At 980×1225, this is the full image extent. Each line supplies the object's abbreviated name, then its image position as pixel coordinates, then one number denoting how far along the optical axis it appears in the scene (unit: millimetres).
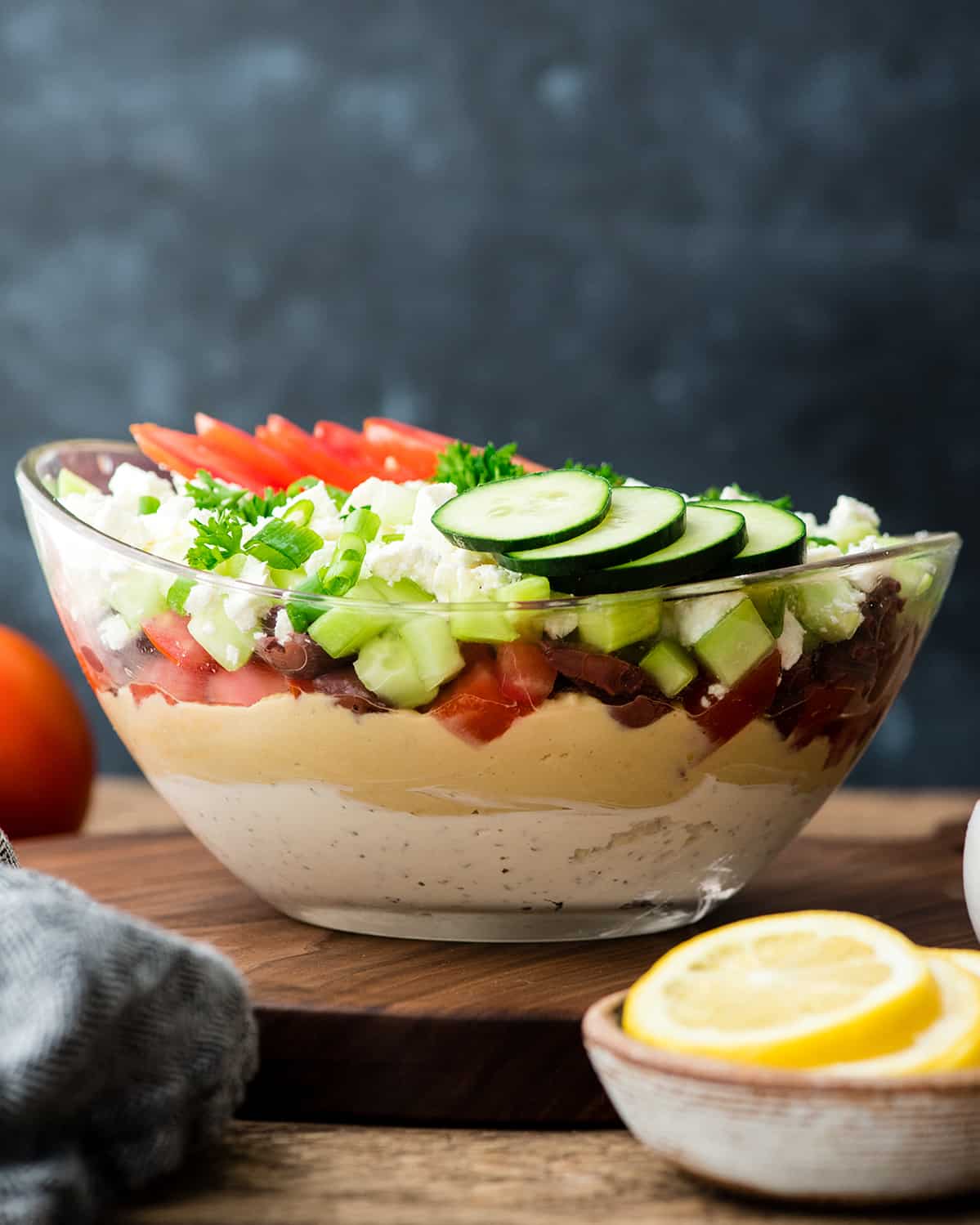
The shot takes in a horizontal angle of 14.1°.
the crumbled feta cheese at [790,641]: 933
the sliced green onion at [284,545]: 934
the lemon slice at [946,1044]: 830
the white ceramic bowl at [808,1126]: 822
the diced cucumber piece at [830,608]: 935
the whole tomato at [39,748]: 1153
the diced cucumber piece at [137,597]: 944
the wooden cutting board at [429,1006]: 904
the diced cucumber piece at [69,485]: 1037
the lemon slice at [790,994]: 831
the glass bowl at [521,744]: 920
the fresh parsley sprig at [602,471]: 971
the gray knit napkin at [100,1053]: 830
